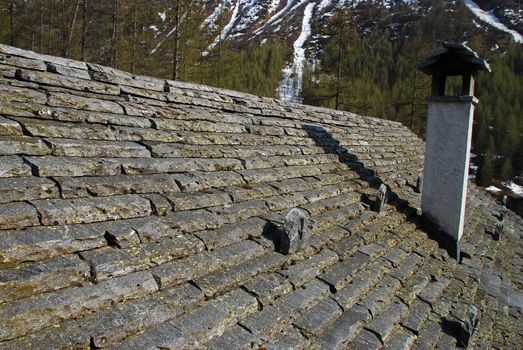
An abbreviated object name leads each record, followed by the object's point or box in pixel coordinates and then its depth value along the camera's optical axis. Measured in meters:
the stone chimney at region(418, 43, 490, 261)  5.49
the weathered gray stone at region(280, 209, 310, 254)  2.92
